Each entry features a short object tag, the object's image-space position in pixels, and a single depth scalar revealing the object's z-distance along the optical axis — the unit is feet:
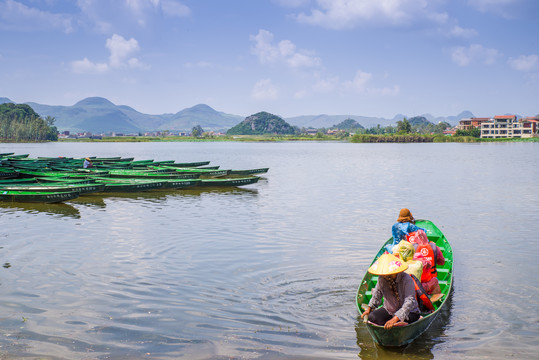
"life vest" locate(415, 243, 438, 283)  34.74
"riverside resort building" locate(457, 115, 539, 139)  574.56
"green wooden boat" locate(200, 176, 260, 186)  109.70
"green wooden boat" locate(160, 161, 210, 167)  153.35
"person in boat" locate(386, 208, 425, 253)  36.24
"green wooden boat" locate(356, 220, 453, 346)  26.35
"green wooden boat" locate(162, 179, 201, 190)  101.91
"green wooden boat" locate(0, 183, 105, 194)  83.61
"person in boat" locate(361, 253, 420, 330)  26.11
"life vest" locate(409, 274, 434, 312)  28.45
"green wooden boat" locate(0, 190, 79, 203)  81.87
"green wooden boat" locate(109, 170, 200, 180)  112.47
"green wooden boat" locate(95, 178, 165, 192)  96.84
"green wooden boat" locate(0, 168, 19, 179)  106.15
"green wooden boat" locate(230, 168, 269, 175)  132.98
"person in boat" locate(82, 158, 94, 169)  129.08
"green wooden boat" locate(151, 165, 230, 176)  124.57
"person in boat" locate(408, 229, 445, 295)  33.12
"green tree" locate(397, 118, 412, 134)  596.29
